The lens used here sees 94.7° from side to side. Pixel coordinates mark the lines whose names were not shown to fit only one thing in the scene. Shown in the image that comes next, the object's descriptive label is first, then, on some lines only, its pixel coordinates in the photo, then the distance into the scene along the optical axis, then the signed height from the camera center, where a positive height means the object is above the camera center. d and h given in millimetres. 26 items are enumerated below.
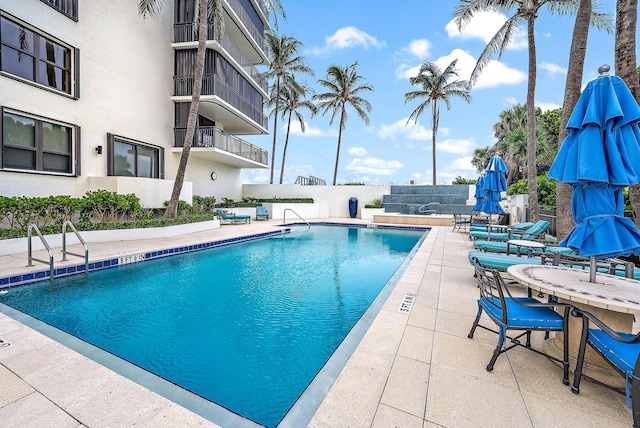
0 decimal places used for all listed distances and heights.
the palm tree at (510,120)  26797 +8454
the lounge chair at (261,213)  16969 -727
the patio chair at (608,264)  3094 -838
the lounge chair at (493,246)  6418 -900
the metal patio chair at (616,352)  1778 -978
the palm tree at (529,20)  9609 +6604
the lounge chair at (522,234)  7090 -681
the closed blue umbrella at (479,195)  11221 +425
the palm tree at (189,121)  10086 +2745
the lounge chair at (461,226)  12136 -958
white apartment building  8148 +3646
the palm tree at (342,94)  23145 +8613
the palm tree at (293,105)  23906 +8090
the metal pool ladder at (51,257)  5004 -1132
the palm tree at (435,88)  21906 +8806
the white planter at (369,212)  19109 -586
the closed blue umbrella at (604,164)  2664 +409
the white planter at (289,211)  18048 -556
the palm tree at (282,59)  21266 +10408
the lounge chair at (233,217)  14562 -860
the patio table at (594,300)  2238 -697
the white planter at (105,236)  6621 -1109
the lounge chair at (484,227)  8203 -738
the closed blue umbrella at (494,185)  9570 +688
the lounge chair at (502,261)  4746 -896
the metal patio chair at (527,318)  2441 -966
